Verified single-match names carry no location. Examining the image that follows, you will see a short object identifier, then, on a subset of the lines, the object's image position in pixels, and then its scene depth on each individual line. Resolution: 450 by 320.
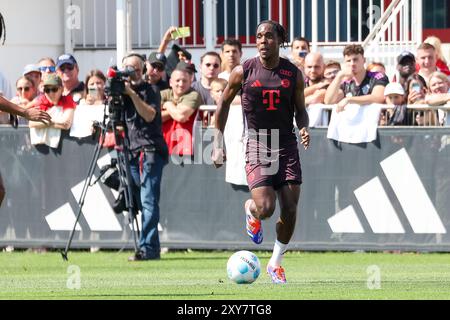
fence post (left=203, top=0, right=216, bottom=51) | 23.06
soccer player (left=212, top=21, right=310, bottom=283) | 13.34
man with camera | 16.94
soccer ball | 13.12
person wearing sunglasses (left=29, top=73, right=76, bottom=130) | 18.36
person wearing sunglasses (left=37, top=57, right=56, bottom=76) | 19.98
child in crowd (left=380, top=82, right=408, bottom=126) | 17.33
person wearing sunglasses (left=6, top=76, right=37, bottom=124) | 19.22
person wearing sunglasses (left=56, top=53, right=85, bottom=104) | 18.84
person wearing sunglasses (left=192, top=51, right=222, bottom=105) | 18.27
